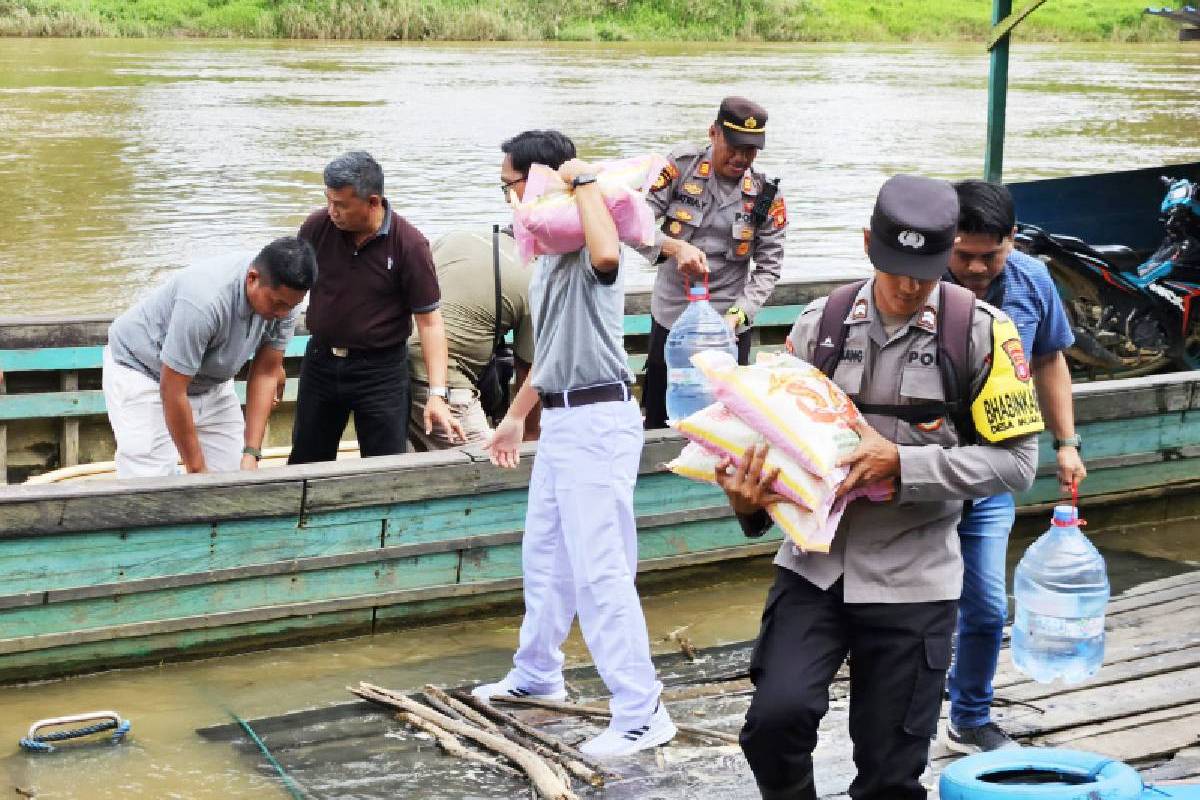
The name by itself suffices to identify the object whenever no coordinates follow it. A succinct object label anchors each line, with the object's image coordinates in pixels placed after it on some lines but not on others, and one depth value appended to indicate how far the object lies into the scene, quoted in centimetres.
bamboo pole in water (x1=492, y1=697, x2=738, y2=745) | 478
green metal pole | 930
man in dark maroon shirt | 571
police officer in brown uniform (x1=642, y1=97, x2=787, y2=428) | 631
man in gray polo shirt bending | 528
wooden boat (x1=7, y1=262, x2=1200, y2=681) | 541
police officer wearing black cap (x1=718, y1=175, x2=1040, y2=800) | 329
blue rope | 501
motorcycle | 878
